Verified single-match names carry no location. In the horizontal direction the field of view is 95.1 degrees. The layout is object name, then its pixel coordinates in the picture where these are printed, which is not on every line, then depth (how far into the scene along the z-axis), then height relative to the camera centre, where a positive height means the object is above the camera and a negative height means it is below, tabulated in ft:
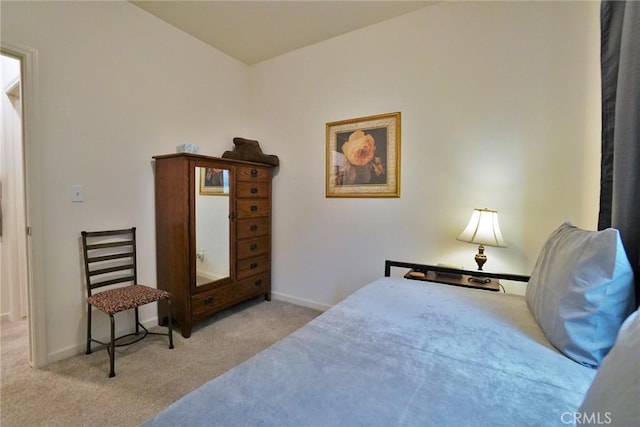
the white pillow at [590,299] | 3.19 -1.09
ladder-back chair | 6.44 -1.96
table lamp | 6.61 -0.66
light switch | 6.93 +0.22
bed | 2.39 -1.74
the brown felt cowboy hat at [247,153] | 9.94 +1.70
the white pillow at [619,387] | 1.64 -1.12
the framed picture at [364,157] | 8.66 +1.44
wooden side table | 6.54 -1.84
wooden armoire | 7.79 -0.88
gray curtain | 4.03 +1.06
